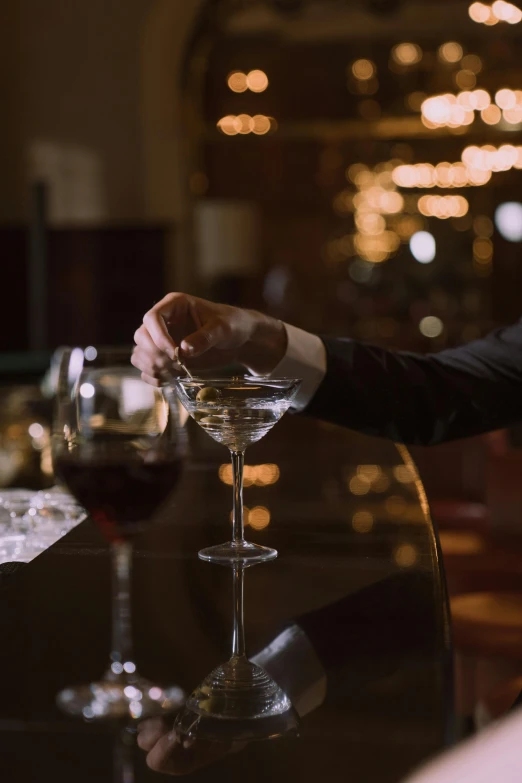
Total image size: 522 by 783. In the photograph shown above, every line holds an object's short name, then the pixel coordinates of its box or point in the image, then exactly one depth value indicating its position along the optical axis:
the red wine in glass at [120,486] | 1.02
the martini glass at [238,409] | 1.37
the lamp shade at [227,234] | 7.87
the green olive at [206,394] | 1.38
